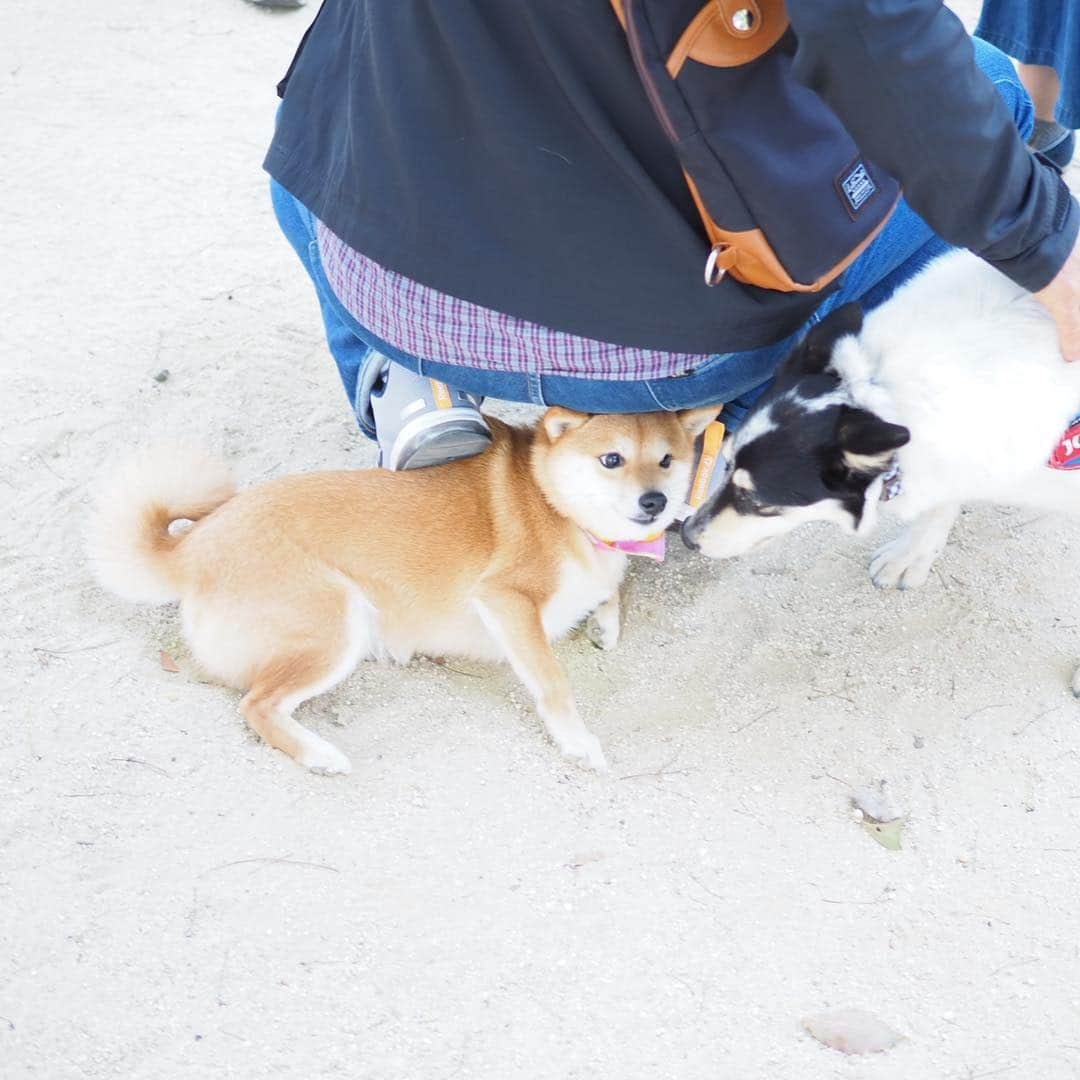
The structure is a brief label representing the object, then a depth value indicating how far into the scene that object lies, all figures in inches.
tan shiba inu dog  99.7
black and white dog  86.1
